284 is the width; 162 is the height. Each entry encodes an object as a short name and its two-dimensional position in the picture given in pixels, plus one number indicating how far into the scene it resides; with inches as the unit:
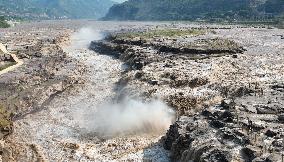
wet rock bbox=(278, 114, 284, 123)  1533.3
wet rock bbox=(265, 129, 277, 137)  1400.1
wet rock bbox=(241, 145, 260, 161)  1269.7
